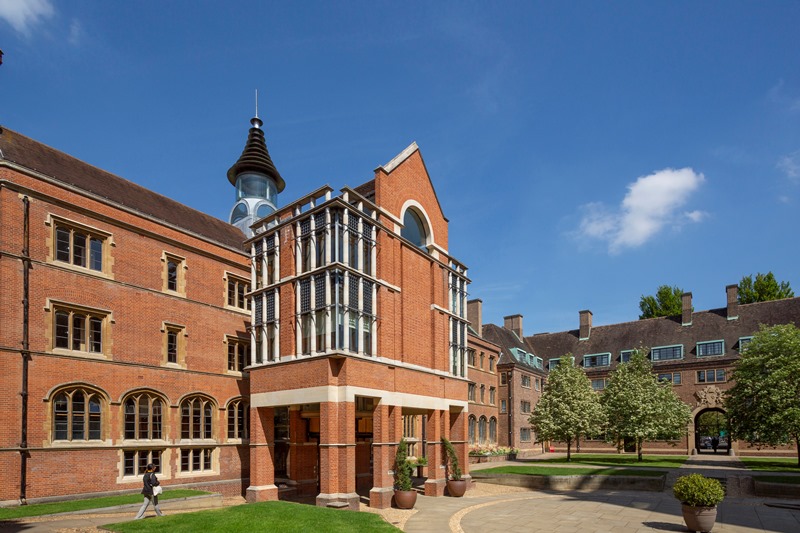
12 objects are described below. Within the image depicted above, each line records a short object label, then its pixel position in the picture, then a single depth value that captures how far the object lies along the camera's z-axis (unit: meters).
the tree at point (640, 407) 39.91
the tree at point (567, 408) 41.09
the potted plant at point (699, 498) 14.77
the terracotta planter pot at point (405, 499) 20.70
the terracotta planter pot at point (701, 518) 14.98
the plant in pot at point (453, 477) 24.45
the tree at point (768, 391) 31.92
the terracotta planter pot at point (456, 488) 24.44
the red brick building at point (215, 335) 20.11
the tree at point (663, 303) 67.99
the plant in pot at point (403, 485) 20.72
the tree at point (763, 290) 61.81
